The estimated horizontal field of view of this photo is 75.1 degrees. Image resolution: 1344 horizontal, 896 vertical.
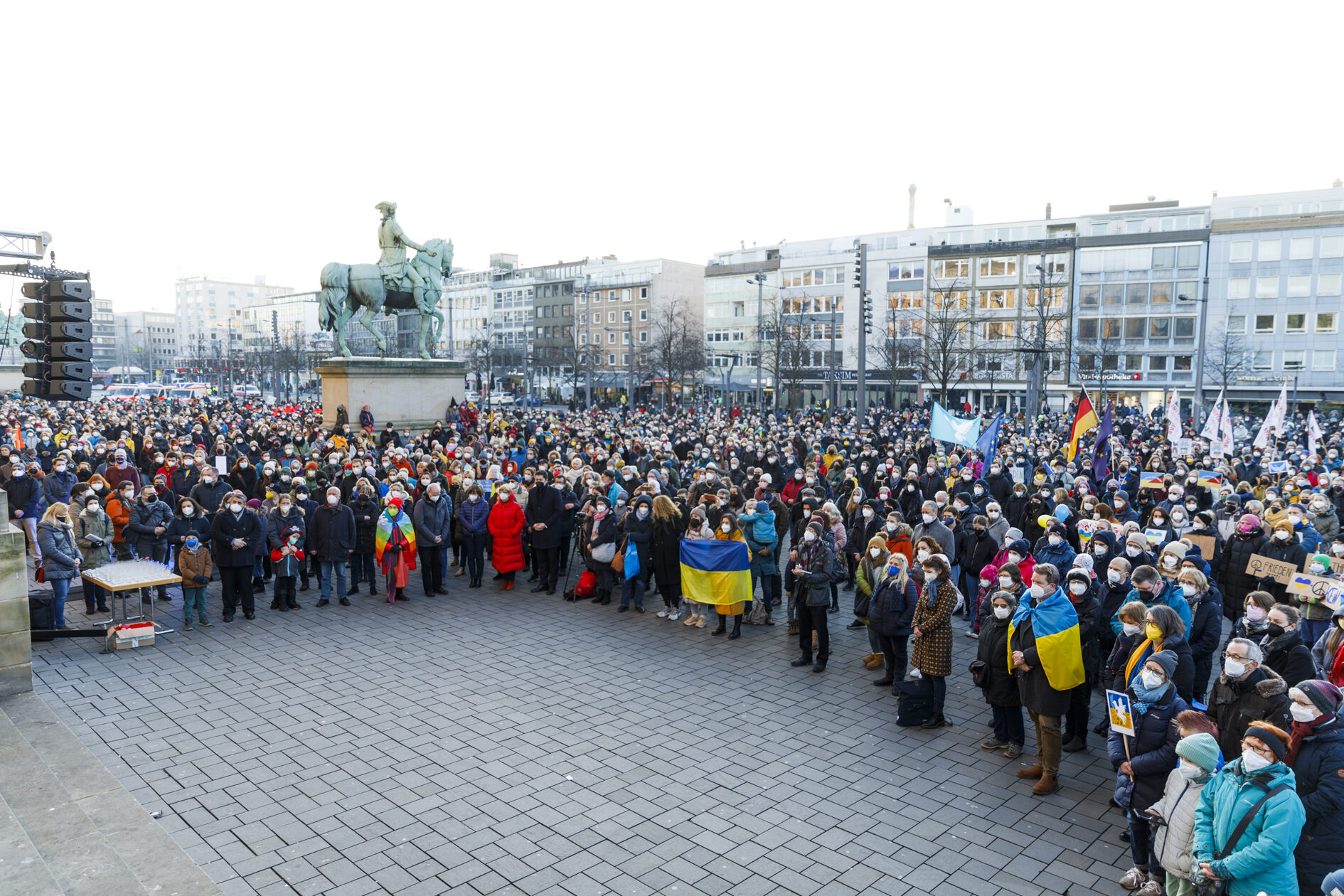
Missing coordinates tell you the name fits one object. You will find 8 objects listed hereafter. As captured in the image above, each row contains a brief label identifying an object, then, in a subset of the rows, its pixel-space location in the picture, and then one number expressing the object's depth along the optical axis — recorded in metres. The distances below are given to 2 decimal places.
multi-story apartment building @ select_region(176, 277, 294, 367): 186.00
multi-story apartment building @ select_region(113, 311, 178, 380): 179.50
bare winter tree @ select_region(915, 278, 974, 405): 49.88
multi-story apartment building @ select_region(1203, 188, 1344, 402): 60.09
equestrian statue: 28.28
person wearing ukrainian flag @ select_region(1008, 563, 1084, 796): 7.23
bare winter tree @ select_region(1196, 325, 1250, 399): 59.91
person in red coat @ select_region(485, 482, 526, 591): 14.21
